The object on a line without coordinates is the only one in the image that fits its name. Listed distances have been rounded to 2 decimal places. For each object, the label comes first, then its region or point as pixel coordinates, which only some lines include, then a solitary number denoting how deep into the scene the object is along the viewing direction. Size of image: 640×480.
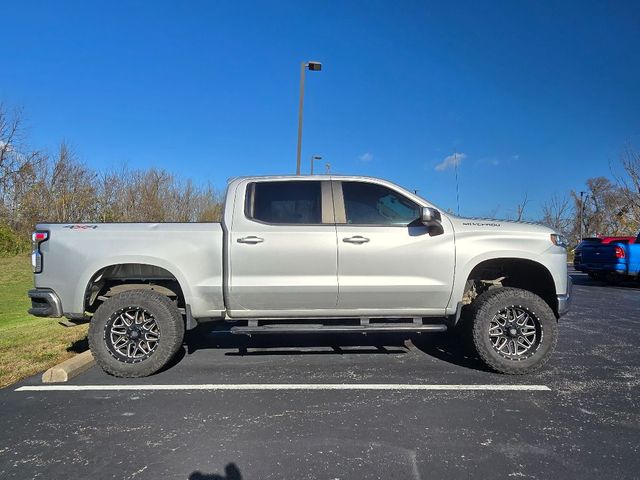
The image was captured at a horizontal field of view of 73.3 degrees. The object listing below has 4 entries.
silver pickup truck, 4.60
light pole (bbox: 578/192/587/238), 33.02
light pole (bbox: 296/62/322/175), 15.62
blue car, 12.95
